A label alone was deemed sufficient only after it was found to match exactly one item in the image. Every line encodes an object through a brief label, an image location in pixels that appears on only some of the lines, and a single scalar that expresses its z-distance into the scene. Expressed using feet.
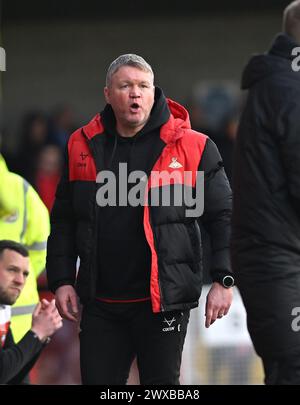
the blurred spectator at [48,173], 66.44
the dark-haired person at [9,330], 36.78
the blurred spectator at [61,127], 79.56
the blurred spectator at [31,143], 74.24
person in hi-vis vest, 41.29
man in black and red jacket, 33.63
